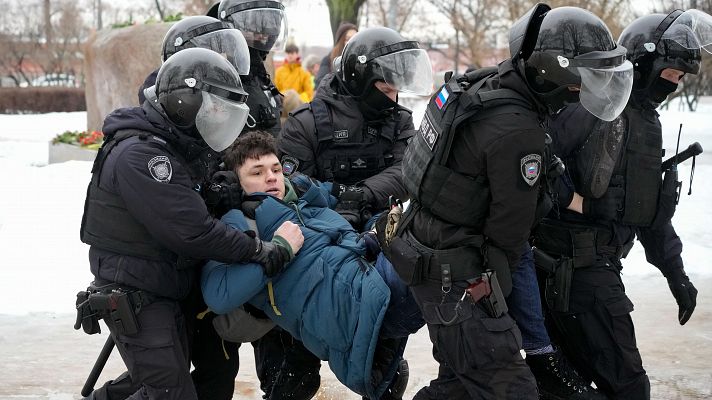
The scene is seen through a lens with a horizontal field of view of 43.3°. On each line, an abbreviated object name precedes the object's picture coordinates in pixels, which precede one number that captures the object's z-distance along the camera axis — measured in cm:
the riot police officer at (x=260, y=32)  488
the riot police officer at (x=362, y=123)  447
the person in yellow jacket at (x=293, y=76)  1044
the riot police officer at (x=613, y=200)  384
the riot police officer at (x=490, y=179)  309
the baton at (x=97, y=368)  417
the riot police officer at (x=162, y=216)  339
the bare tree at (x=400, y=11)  3080
